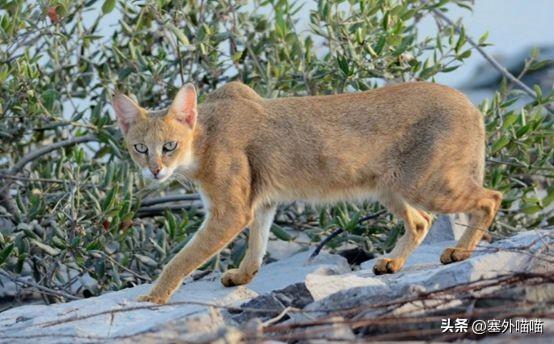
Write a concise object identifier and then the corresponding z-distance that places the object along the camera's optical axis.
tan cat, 10.66
